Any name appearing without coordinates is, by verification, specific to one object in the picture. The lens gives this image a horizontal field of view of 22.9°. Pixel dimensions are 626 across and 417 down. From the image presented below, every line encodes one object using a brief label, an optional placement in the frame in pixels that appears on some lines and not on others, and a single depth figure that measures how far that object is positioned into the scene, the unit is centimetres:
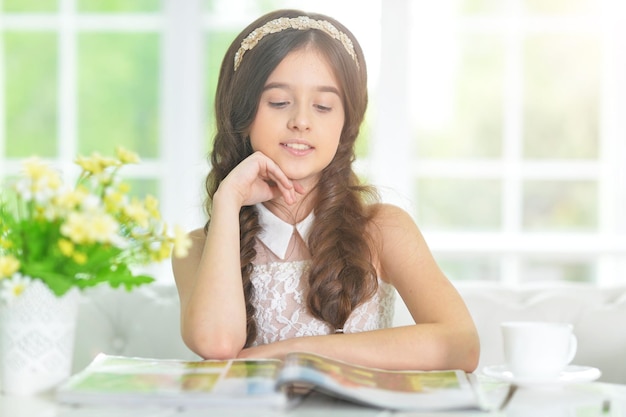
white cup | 188
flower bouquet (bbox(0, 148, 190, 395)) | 174
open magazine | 167
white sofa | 251
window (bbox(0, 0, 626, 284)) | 425
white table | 166
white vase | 178
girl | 222
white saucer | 187
